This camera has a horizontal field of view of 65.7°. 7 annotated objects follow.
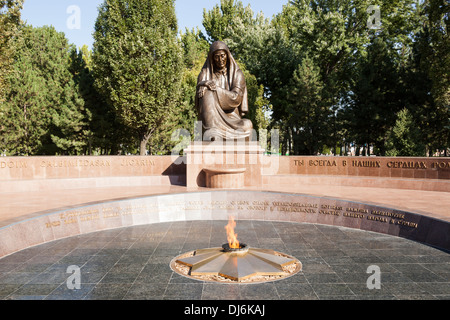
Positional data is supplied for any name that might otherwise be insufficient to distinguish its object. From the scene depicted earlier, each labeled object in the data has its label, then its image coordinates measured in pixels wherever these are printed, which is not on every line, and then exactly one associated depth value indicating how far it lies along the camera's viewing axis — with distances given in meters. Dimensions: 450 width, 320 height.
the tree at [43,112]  24.41
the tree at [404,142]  18.11
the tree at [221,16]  42.25
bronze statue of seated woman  13.46
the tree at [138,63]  21.84
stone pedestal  12.88
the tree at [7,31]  19.06
